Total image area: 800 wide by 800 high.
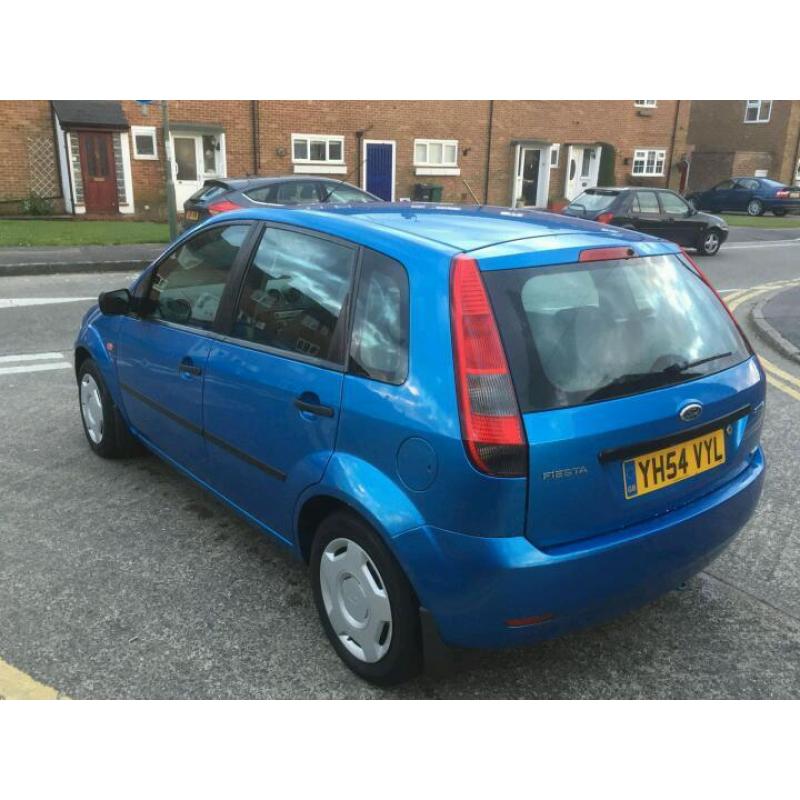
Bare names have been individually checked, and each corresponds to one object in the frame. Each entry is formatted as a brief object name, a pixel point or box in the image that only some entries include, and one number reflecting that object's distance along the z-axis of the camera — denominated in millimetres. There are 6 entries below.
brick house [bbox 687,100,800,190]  33406
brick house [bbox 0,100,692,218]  19250
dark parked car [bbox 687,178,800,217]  28391
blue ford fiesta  2250
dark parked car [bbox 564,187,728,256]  15031
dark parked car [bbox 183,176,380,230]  12648
